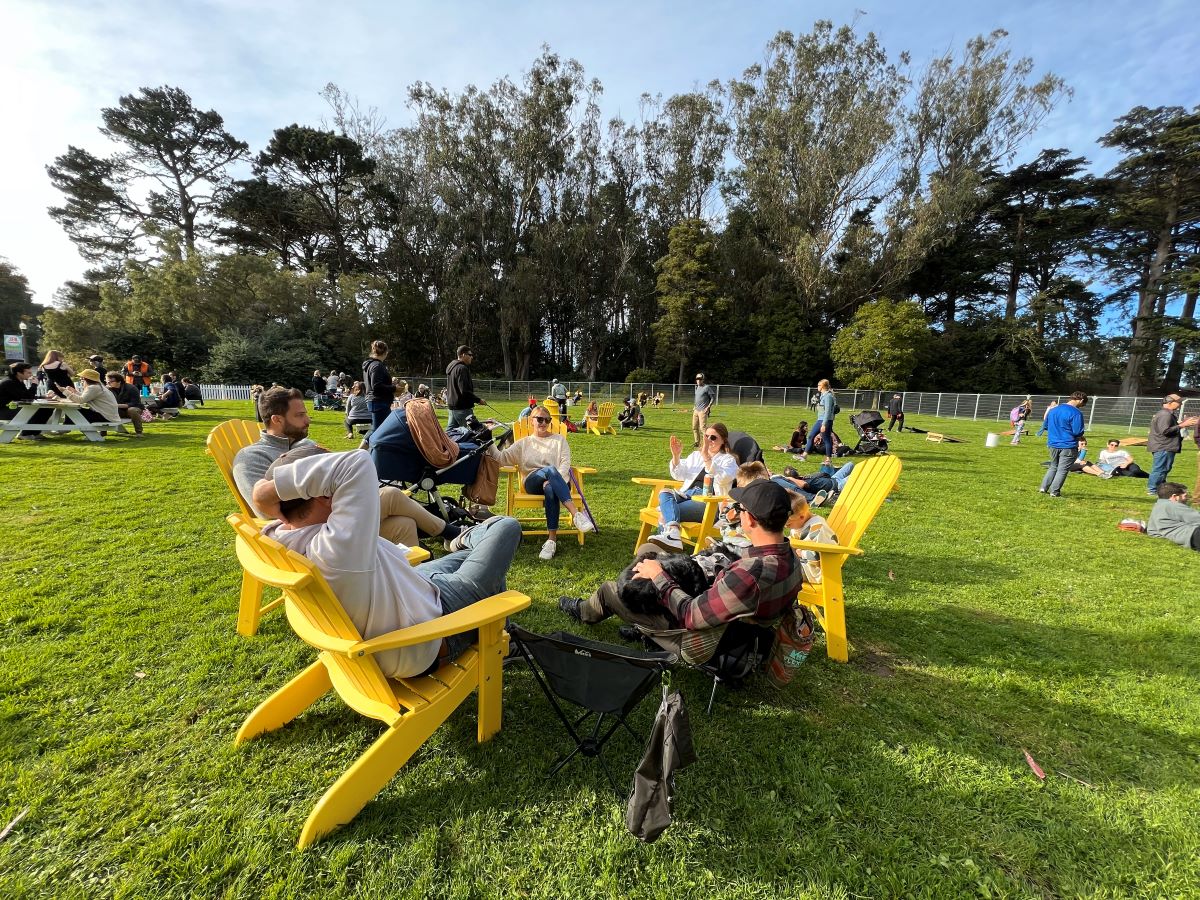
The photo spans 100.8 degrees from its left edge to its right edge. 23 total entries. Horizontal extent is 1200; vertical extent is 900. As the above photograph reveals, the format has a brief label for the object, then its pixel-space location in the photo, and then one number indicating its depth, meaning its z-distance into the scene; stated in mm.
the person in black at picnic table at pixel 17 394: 8367
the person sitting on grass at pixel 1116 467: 9227
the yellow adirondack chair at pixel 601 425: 13586
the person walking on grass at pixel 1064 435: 7270
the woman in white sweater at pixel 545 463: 4566
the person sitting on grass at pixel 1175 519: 5398
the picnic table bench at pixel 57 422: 8320
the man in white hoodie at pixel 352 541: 1661
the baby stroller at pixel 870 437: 11117
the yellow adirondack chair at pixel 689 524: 4055
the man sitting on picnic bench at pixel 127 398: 9894
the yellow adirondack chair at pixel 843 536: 3045
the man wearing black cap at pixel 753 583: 2275
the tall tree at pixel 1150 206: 29750
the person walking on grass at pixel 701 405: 11609
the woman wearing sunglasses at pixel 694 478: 4102
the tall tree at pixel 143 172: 30141
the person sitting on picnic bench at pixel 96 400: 8883
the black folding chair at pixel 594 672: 1915
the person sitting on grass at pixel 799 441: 10773
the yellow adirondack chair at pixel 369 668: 1672
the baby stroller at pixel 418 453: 4098
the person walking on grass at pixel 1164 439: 7332
